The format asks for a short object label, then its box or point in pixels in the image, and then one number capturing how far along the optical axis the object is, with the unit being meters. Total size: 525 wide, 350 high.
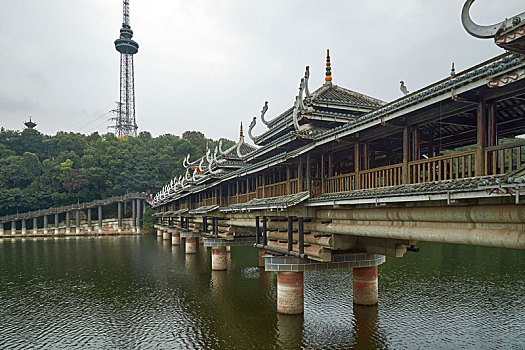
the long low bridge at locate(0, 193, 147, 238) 76.25
